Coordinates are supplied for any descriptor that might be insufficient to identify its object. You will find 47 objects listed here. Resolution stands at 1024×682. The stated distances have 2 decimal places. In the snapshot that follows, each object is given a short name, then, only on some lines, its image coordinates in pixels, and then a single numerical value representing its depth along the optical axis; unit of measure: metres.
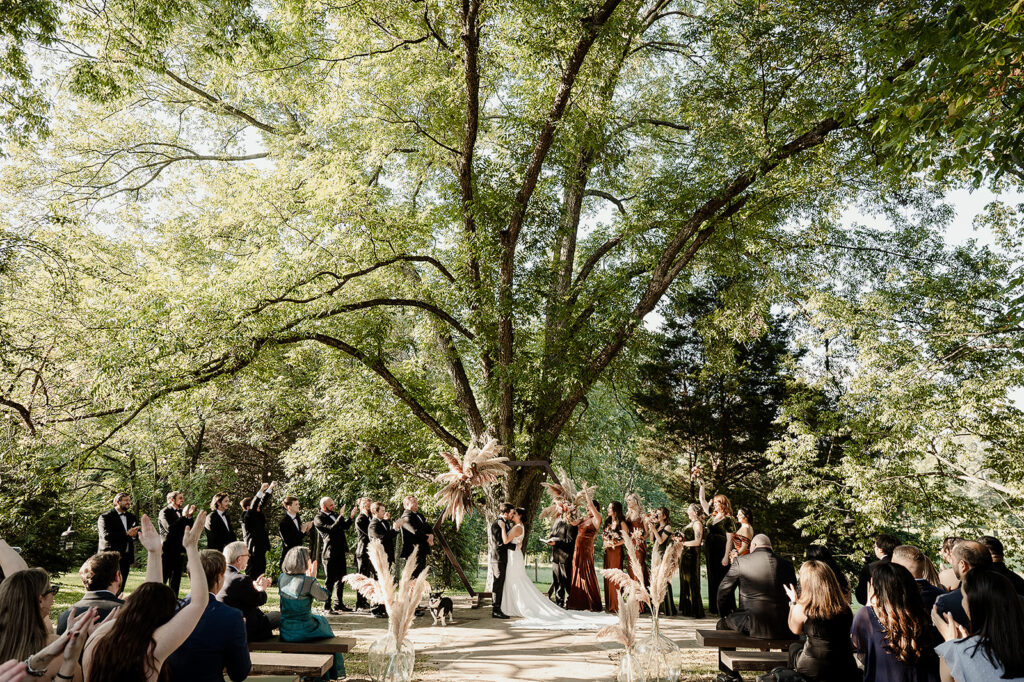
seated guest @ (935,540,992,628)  5.28
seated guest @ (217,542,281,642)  5.98
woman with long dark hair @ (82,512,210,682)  3.08
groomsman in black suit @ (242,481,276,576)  11.91
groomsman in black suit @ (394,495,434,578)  11.68
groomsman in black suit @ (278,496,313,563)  11.06
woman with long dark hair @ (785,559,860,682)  4.76
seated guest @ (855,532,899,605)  6.37
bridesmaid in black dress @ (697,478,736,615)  13.05
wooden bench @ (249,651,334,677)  5.75
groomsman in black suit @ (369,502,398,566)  11.34
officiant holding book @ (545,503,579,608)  12.94
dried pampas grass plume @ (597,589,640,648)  4.41
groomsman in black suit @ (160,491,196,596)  11.05
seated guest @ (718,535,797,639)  6.85
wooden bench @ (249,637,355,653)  6.51
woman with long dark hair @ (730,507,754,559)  8.60
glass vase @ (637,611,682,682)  4.38
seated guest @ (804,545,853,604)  6.29
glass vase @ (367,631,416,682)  3.93
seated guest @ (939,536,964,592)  5.74
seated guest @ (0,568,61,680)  3.23
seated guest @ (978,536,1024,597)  5.81
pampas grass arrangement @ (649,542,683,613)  4.64
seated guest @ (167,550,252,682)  3.87
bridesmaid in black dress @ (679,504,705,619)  13.56
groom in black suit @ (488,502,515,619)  12.08
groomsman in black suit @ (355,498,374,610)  12.43
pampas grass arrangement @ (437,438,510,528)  11.05
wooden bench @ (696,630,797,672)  6.12
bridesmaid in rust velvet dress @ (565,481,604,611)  12.54
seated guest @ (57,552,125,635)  4.20
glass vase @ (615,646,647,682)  4.30
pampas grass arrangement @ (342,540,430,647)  3.94
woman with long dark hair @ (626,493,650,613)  11.64
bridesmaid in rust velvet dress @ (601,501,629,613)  11.37
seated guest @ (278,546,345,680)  6.70
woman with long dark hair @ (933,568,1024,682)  3.28
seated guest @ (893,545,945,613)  5.38
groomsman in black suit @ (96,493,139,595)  10.06
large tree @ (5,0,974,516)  11.20
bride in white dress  10.96
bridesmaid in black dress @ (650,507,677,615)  11.18
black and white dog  10.64
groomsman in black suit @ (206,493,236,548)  11.27
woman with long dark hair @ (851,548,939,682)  3.91
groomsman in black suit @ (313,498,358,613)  12.49
